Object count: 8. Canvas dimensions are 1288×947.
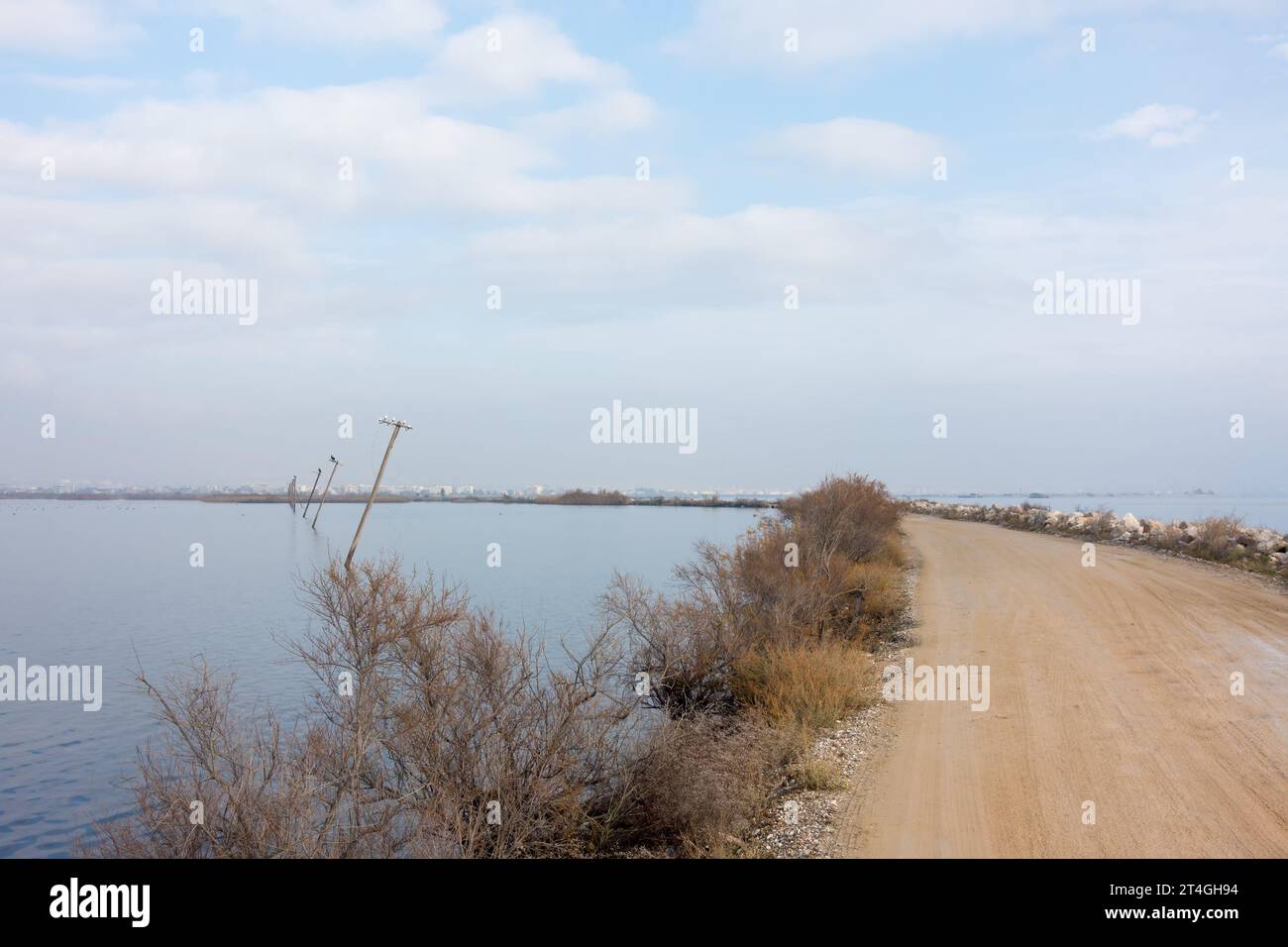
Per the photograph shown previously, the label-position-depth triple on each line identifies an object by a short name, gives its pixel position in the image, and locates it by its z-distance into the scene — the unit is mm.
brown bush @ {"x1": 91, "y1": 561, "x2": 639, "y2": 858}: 6988
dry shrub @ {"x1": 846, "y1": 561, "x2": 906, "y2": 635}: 19078
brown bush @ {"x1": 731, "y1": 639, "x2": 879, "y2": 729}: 11914
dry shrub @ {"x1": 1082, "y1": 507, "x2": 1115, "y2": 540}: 37500
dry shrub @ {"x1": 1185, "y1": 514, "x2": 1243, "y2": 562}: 26203
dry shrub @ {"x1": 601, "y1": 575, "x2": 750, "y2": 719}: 13790
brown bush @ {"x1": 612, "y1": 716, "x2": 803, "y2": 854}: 8594
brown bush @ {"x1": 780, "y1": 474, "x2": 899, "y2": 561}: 24422
